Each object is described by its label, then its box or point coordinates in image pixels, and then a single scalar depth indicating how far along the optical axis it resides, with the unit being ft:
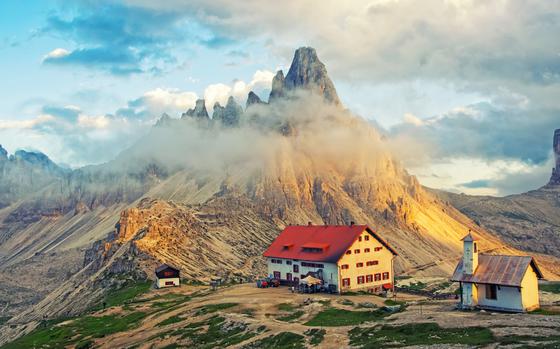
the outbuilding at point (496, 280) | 212.64
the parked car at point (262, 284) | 354.27
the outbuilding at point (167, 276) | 412.77
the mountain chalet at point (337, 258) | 326.44
